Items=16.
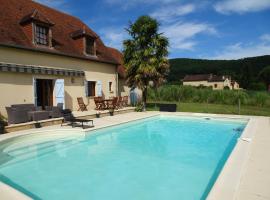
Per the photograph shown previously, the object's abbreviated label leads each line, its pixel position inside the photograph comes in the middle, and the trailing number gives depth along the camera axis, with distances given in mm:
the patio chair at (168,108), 17375
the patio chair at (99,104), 16336
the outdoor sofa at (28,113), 10383
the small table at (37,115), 10969
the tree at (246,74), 67562
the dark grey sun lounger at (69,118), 10645
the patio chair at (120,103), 17897
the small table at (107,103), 16652
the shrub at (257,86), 56378
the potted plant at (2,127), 9156
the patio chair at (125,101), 19534
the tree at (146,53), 18219
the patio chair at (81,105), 15664
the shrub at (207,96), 21772
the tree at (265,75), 65988
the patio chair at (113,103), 16525
